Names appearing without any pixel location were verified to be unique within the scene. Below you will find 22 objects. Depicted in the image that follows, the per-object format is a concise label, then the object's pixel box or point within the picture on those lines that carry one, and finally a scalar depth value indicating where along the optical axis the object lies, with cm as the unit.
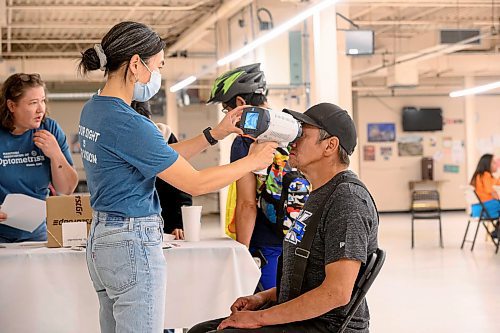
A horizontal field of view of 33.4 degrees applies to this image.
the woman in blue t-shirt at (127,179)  241
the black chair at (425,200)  1295
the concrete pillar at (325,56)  772
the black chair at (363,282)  243
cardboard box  347
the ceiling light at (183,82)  1269
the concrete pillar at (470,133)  1697
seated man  237
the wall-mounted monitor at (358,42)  915
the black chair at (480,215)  1148
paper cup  363
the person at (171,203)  413
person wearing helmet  340
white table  339
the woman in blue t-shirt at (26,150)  376
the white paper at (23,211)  362
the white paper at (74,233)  347
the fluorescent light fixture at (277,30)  599
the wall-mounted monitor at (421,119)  1983
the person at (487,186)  1160
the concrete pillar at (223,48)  1191
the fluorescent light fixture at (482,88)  1316
